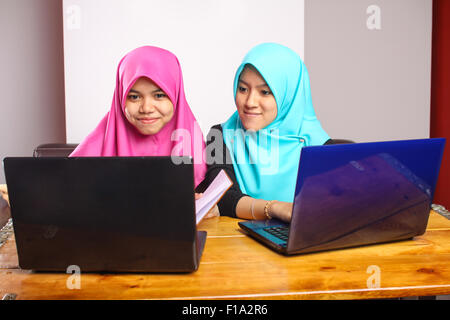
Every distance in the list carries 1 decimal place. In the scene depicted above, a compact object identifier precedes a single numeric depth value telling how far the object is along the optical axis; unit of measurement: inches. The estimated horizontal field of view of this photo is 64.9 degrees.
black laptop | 21.8
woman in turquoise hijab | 47.7
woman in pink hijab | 44.6
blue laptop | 24.4
